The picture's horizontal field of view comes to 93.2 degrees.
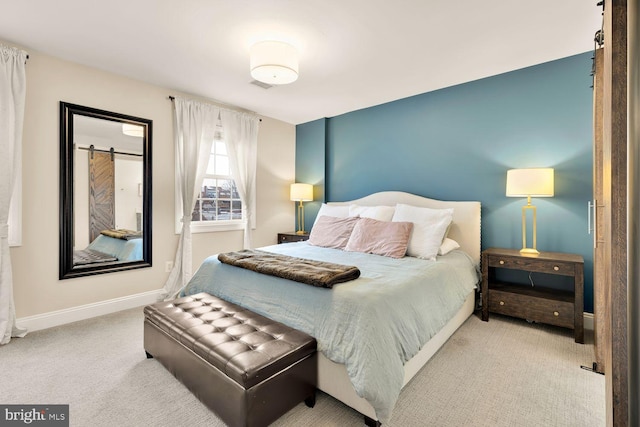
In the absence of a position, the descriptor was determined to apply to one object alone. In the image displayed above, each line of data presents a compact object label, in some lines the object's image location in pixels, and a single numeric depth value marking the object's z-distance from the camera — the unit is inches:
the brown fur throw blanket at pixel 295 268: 72.6
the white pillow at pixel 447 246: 115.7
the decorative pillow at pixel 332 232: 130.2
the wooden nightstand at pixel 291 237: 171.4
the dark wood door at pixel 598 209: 73.8
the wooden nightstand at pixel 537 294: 95.4
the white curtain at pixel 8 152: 96.3
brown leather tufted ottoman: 55.1
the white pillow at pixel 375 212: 136.3
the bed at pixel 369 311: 59.4
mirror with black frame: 112.7
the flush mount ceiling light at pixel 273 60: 91.8
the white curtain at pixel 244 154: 160.2
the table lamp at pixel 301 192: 180.5
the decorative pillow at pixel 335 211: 151.6
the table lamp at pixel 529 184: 104.0
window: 154.9
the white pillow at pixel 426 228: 110.7
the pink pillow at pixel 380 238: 112.0
